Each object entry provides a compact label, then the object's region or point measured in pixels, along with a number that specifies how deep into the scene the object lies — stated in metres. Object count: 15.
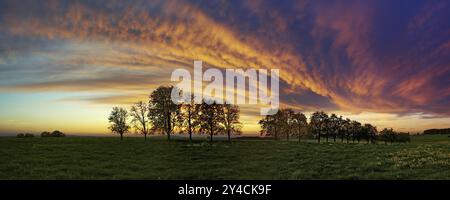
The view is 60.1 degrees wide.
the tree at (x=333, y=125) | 118.12
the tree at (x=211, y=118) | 71.75
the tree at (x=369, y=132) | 133.00
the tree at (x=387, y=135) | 144.29
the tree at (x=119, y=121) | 81.44
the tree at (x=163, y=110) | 65.12
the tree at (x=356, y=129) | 128.25
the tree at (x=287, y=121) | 97.31
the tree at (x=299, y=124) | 100.12
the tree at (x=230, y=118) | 77.44
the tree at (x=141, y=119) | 74.69
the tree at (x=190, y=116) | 68.62
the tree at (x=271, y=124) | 96.25
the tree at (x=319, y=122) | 112.25
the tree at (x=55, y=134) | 83.56
